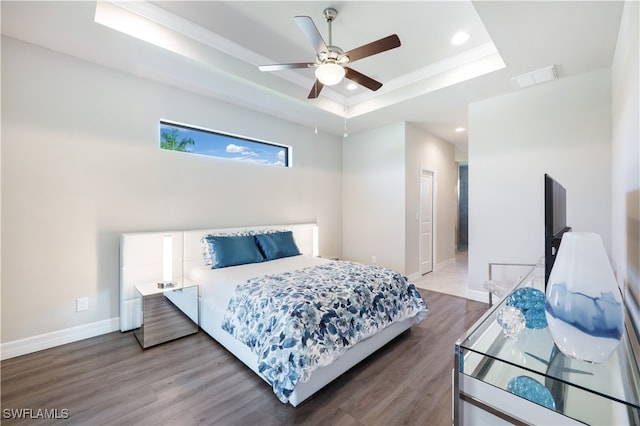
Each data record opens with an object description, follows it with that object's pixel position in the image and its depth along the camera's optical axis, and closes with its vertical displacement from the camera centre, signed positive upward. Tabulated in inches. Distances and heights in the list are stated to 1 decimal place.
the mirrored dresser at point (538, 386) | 34.0 -24.3
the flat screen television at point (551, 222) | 60.0 -1.9
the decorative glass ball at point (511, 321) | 49.7 -21.0
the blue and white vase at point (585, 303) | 35.8 -12.6
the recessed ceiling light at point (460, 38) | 105.2 +73.7
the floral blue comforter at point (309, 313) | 66.1 -31.1
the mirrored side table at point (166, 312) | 97.4 -39.5
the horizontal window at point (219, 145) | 130.8 +39.5
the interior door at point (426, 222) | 198.7 -6.1
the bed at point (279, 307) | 67.8 -31.3
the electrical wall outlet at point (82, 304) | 103.0 -36.4
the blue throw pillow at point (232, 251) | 121.6 -18.2
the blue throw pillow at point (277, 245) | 137.9 -17.2
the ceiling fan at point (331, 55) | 77.7 +53.2
